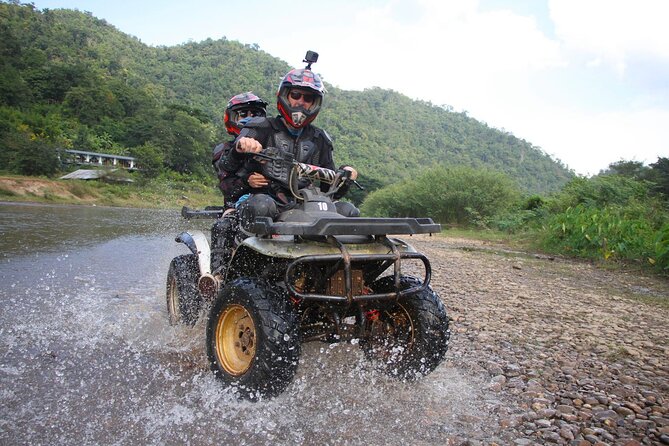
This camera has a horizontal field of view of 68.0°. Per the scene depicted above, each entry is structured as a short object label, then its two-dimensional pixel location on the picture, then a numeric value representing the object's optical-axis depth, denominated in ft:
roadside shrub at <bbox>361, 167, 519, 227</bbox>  106.01
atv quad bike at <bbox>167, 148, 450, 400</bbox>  10.02
